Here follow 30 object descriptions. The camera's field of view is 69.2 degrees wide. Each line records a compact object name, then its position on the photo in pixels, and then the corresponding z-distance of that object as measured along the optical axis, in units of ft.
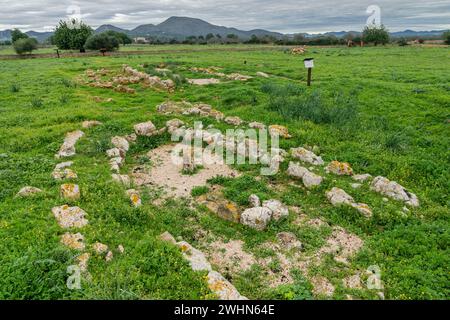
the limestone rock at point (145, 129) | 44.47
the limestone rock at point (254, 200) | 28.76
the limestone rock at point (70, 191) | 27.17
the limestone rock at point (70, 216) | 23.89
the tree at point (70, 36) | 205.16
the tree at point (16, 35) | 264.52
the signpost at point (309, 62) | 61.90
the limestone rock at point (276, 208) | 27.37
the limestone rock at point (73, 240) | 21.40
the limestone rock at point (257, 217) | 26.43
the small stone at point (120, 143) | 40.34
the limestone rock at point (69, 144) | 37.20
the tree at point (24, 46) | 182.50
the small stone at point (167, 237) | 24.01
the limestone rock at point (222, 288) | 19.02
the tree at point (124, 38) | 305.82
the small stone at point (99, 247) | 21.37
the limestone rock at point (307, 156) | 36.35
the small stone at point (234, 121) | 48.08
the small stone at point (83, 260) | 19.75
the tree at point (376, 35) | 231.30
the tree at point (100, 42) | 189.67
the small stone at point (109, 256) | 21.08
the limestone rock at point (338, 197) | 28.99
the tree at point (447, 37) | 214.77
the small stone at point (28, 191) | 27.20
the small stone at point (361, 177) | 32.99
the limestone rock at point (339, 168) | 34.19
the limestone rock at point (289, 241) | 24.49
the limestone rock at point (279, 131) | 43.20
